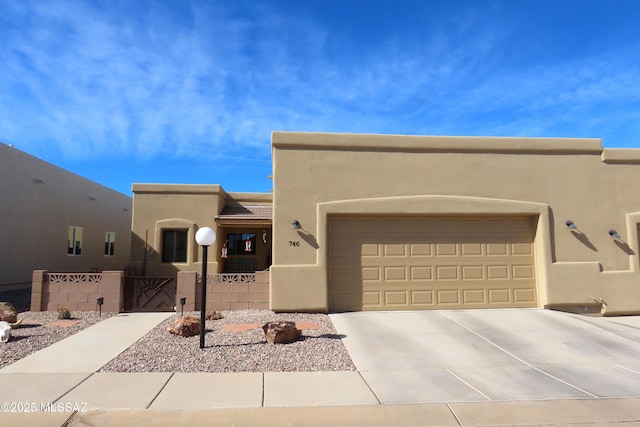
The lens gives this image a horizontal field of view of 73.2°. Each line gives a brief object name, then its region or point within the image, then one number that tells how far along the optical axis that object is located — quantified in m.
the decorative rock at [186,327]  8.31
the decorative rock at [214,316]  9.95
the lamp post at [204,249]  7.64
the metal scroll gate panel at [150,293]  11.36
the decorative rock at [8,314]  9.22
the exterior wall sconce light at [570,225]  11.36
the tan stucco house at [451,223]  10.88
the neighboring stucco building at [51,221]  17.06
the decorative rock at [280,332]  7.86
